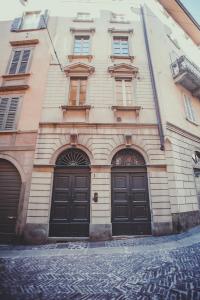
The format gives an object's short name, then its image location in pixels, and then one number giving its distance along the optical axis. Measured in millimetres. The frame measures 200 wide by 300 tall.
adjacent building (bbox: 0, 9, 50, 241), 7621
